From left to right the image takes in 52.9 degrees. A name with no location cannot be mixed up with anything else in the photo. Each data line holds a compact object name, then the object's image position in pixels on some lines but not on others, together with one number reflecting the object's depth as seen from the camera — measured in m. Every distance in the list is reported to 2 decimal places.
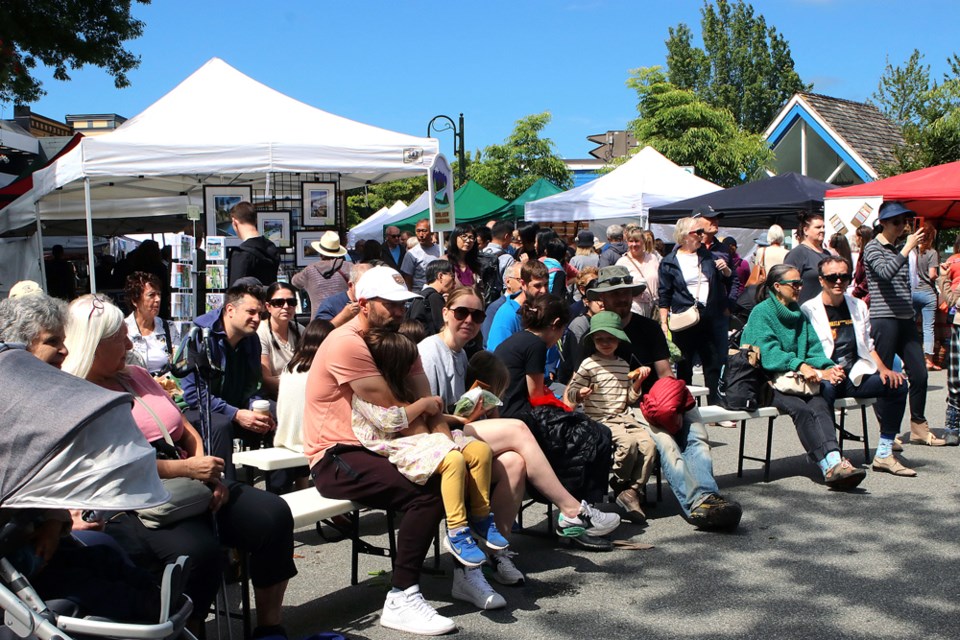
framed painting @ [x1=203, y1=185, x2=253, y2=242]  10.48
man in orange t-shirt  4.25
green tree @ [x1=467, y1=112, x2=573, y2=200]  34.88
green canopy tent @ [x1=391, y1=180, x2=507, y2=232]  20.91
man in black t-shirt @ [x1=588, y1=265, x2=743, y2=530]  5.68
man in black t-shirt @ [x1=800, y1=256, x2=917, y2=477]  7.13
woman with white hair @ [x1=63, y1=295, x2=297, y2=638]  3.53
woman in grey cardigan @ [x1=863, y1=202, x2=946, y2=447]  7.62
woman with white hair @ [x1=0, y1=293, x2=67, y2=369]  3.27
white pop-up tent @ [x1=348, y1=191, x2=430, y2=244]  24.09
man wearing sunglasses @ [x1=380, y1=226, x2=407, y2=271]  12.95
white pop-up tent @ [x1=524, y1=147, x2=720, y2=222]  16.84
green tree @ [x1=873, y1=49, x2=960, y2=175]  18.14
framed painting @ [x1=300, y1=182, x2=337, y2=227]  11.28
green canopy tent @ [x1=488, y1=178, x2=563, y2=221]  20.48
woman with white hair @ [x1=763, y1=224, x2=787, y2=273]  11.95
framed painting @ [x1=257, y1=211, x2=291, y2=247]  10.73
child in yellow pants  4.38
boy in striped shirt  5.86
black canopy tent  13.79
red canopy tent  10.66
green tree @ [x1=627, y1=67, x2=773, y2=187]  28.42
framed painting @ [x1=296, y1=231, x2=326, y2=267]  10.98
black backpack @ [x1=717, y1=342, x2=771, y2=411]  6.87
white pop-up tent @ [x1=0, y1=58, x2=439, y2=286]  9.56
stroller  2.57
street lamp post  19.36
